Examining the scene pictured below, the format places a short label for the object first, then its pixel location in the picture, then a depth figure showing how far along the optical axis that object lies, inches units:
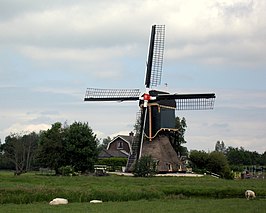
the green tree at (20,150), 3718.0
